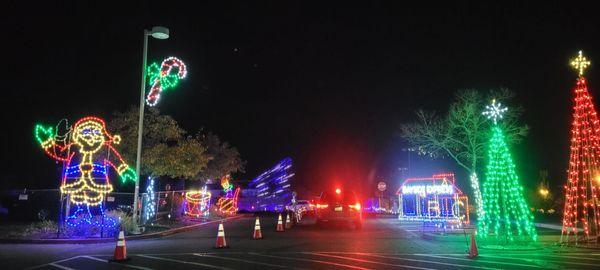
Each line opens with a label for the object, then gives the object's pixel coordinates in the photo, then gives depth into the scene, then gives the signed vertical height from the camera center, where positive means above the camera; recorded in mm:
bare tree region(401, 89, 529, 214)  27567 +4345
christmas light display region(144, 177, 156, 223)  22878 +197
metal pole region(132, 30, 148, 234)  19053 +2672
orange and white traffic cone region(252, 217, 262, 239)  17777 -822
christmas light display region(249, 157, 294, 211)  50875 +3554
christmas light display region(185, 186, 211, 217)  30878 +279
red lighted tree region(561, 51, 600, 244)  15977 +2078
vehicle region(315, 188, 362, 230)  22875 +42
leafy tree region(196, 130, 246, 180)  37438 +3626
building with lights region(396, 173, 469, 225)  28500 +698
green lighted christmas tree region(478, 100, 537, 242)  16594 +486
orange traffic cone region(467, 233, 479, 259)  12992 -972
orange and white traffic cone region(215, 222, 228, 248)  14753 -886
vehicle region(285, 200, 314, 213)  29047 +91
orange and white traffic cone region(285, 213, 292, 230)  23288 -719
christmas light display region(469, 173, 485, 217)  21684 +704
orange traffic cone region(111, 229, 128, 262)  12086 -994
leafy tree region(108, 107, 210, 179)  23062 +2864
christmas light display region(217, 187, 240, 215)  37250 +231
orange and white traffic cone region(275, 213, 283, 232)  21566 -748
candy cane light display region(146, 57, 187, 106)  20609 +5178
